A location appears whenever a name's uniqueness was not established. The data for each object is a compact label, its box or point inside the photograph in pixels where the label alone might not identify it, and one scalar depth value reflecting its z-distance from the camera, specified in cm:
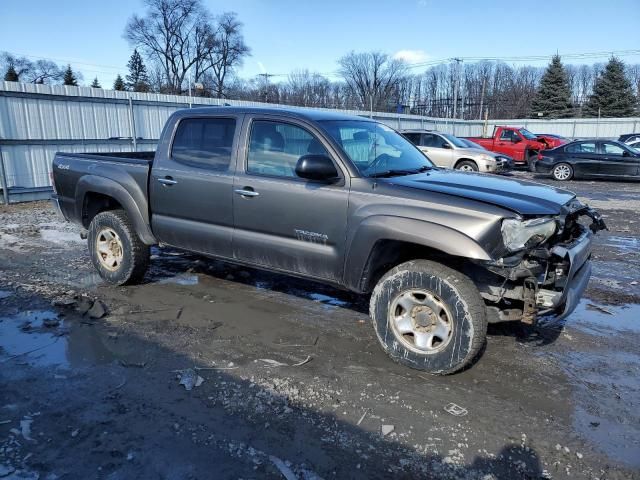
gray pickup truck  344
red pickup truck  2244
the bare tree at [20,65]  6788
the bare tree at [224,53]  7144
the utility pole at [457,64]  5453
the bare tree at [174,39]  6812
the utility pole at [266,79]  8132
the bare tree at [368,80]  8481
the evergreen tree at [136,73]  7702
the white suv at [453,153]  1650
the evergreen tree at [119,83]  7106
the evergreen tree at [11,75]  5997
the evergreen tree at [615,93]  5734
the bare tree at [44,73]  6886
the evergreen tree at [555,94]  6022
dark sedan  1672
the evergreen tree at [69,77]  6344
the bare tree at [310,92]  7598
